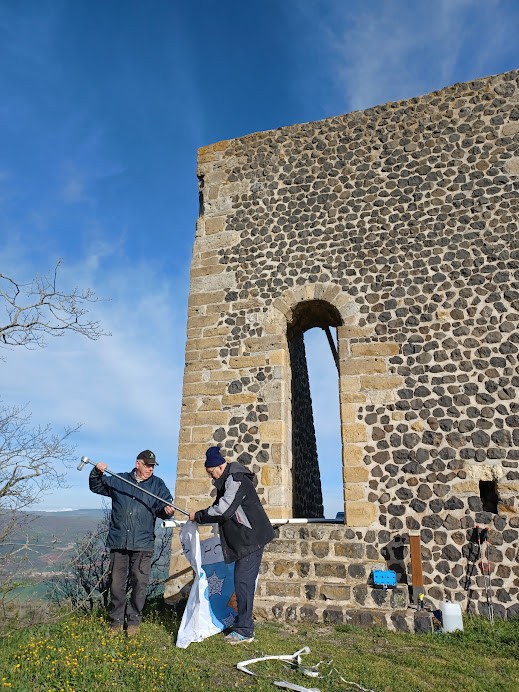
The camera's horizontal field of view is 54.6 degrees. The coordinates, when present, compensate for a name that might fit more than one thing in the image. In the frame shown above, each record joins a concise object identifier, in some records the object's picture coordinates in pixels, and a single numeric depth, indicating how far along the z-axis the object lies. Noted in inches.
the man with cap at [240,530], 179.6
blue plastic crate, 231.5
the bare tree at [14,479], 197.8
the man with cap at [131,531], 183.3
